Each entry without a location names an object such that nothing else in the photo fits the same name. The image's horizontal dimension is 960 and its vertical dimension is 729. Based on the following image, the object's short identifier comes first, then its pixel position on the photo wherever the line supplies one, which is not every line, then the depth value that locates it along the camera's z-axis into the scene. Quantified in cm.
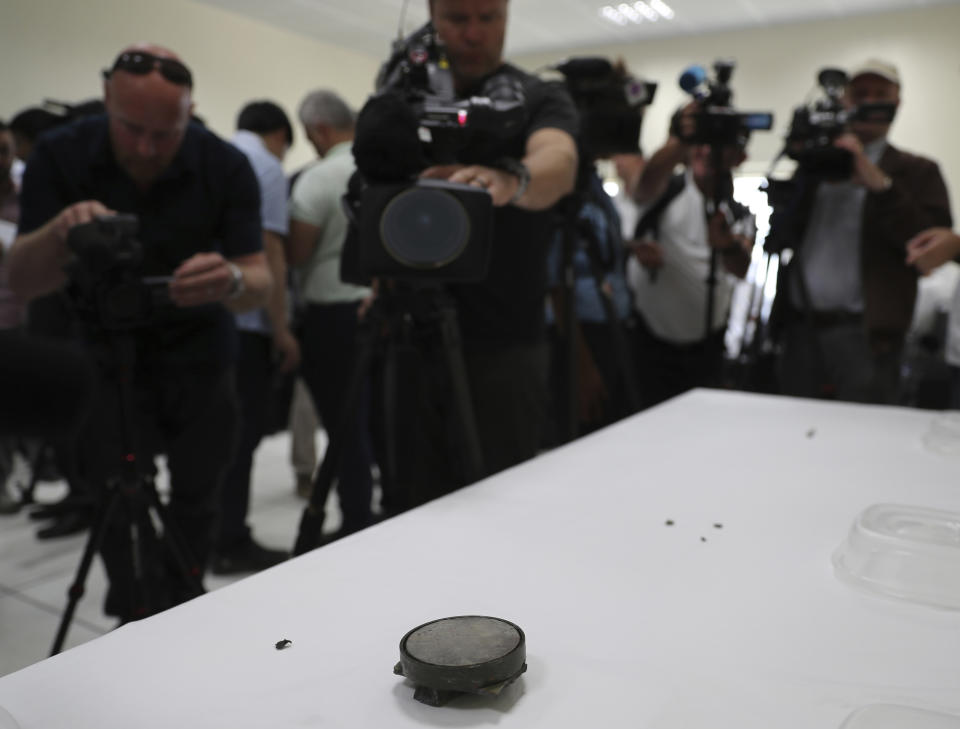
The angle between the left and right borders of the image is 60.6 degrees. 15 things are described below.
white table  47
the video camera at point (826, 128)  193
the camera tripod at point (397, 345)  105
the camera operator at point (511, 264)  126
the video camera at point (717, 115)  198
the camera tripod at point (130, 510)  121
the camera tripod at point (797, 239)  205
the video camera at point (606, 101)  188
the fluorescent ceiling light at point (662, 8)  571
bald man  135
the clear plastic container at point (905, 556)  63
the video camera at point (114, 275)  116
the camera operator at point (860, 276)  203
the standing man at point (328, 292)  216
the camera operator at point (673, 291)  264
